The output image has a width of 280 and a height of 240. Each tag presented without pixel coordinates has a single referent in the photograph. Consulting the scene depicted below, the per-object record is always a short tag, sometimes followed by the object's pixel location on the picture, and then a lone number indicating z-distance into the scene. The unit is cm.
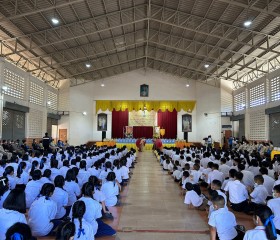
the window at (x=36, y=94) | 1708
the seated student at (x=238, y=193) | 512
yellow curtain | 2411
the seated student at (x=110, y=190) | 534
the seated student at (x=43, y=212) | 352
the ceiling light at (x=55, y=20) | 1112
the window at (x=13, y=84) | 1389
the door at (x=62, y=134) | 2154
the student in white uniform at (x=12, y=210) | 278
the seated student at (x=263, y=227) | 244
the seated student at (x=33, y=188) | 471
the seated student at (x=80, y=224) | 273
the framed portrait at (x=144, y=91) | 2398
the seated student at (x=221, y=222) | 338
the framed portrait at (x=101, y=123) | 2472
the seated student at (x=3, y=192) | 380
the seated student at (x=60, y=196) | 431
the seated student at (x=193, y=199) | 555
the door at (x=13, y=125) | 1387
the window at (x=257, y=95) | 1684
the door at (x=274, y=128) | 1495
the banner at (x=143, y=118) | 2541
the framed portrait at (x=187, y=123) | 2458
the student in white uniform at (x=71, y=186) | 500
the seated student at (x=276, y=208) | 360
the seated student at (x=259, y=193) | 485
